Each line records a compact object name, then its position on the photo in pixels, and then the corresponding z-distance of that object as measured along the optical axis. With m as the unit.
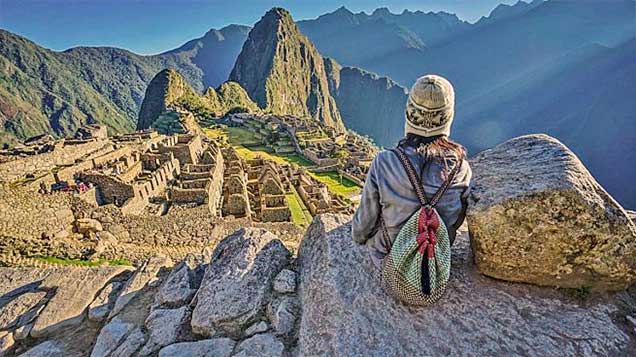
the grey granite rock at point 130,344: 2.87
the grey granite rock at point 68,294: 3.52
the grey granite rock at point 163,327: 2.89
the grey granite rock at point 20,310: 3.64
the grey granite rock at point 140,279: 3.65
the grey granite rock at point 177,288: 3.45
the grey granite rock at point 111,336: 3.01
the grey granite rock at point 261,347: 2.63
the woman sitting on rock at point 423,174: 2.24
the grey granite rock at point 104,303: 3.62
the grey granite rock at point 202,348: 2.69
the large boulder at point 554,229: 2.57
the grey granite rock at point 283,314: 2.86
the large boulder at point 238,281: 2.99
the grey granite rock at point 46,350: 3.17
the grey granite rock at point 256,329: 2.89
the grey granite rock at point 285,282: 3.29
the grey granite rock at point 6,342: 3.29
